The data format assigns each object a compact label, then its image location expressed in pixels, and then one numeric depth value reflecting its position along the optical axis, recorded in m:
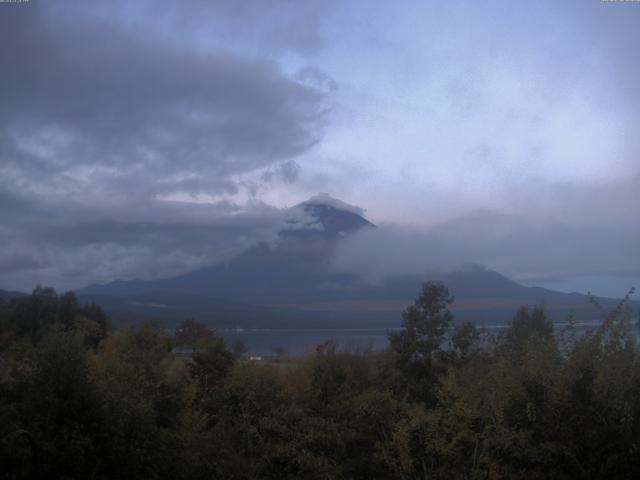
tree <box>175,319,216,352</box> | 45.06
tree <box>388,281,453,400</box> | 20.80
